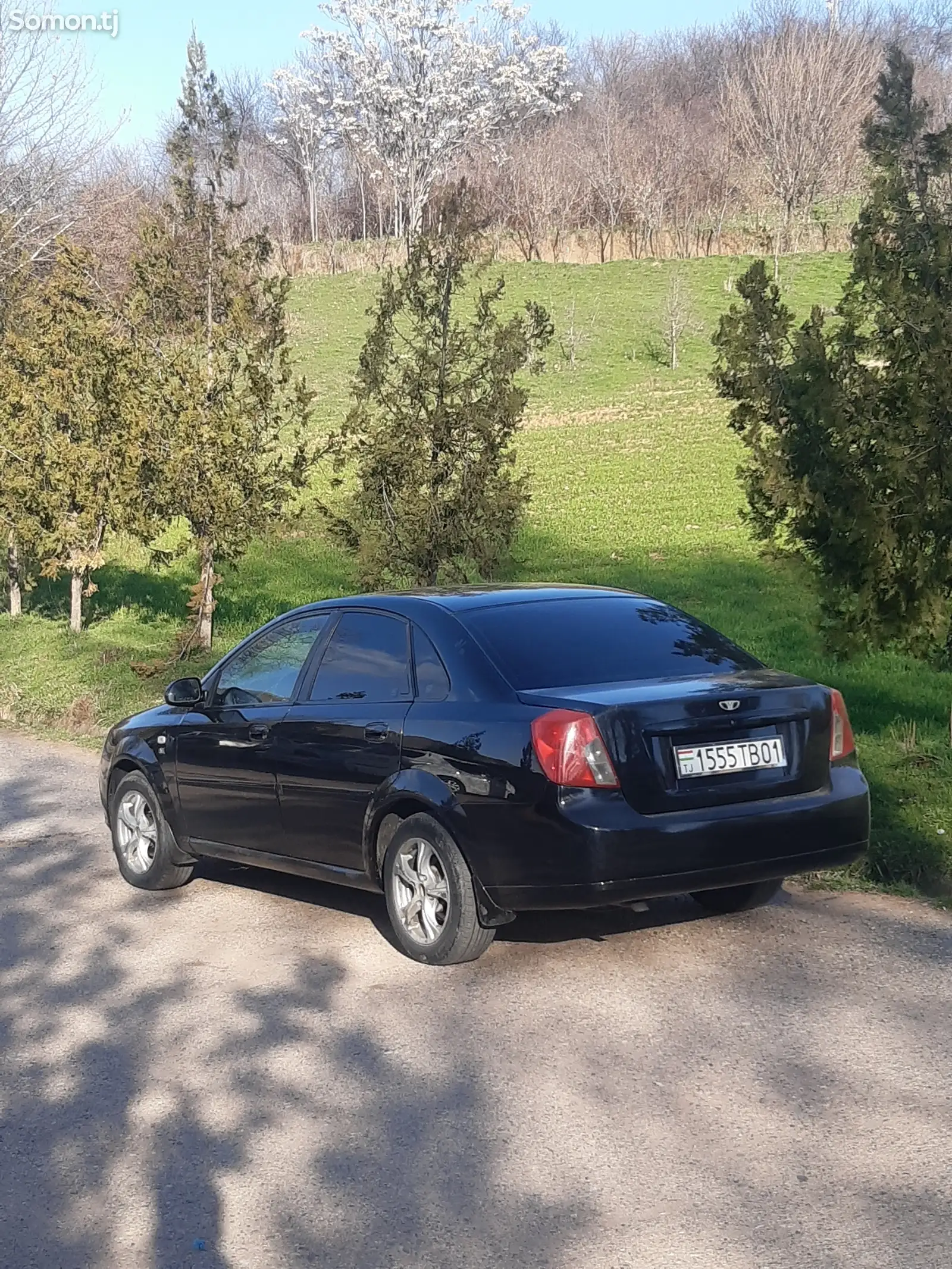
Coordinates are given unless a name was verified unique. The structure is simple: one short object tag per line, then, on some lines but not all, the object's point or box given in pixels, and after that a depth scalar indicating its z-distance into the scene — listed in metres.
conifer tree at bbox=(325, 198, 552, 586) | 13.32
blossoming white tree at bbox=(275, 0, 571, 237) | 82.94
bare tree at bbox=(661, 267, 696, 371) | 49.75
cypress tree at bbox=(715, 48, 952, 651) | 9.15
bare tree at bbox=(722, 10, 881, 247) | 71.50
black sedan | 5.88
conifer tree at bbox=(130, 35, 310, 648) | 15.37
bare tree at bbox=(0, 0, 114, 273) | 26.67
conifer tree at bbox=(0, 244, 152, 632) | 16.56
